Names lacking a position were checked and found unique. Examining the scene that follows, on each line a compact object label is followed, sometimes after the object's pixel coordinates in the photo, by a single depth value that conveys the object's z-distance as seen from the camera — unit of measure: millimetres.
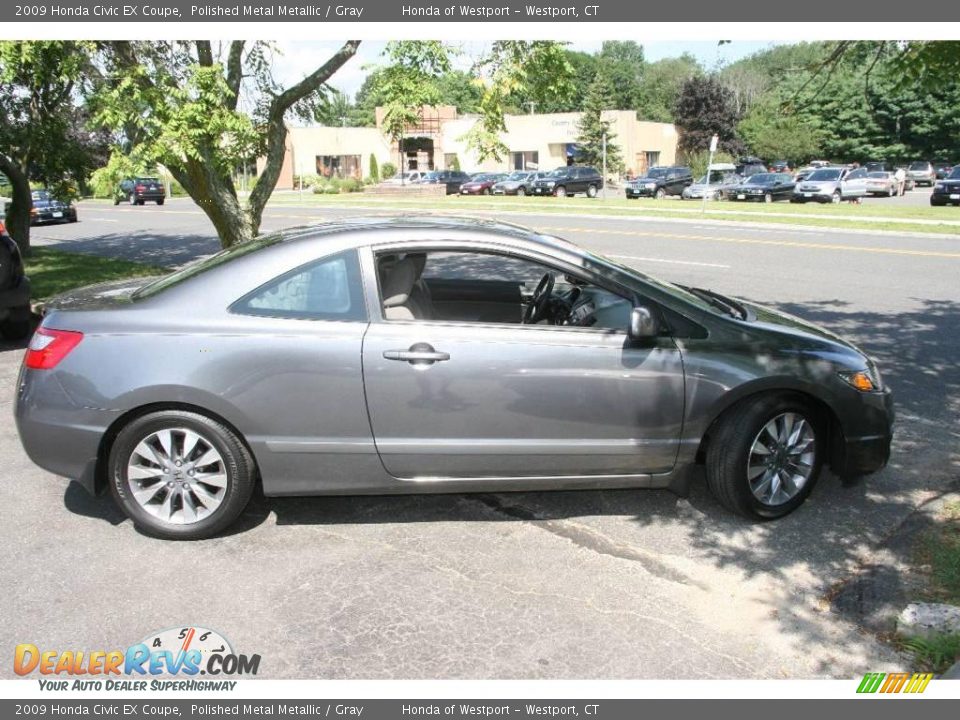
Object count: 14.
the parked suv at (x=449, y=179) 53125
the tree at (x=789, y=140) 71688
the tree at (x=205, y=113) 7727
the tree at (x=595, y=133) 61594
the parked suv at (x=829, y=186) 39219
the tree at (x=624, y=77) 101438
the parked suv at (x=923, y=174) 55875
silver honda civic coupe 4156
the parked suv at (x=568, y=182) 44188
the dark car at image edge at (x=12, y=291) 8406
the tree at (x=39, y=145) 14867
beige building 66438
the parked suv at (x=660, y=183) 43812
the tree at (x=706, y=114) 72000
